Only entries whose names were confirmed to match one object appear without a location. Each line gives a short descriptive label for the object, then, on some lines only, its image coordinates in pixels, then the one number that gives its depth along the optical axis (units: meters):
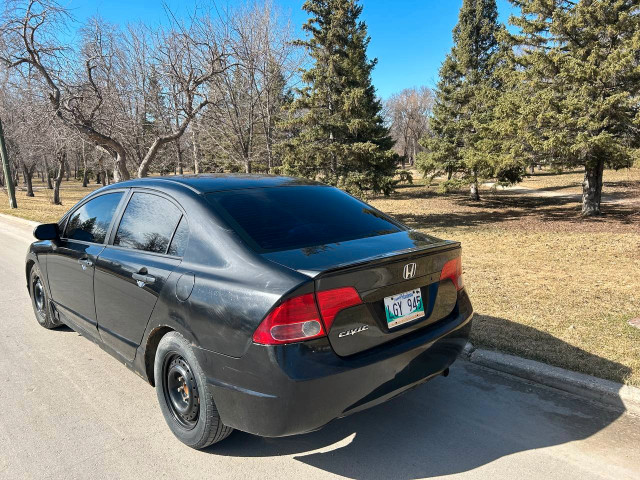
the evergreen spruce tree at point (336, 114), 13.42
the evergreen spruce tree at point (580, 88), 11.62
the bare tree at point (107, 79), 11.91
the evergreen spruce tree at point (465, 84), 20.64
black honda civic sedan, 2.27
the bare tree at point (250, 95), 12.94
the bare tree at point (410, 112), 64.94
